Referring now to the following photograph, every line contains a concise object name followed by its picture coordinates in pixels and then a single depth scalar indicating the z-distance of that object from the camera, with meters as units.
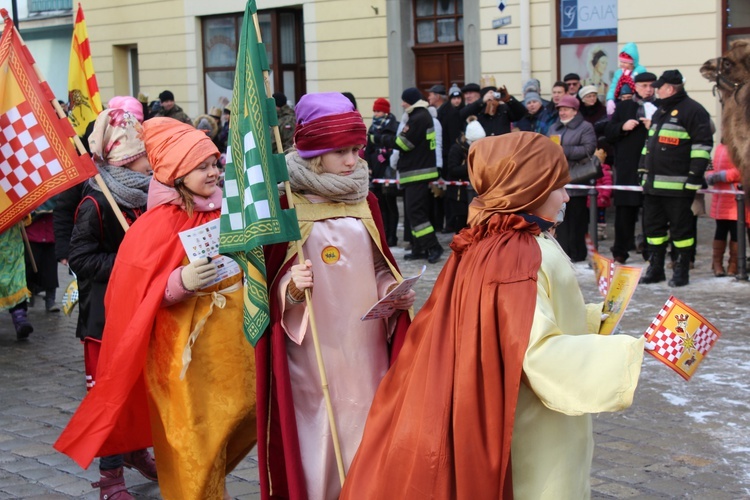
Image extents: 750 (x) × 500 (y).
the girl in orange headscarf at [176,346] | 4.41
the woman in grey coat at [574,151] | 11.23
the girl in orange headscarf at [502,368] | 2.90
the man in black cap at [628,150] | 11.40
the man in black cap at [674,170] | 9.72
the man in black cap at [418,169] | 12.04
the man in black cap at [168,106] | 17.80
